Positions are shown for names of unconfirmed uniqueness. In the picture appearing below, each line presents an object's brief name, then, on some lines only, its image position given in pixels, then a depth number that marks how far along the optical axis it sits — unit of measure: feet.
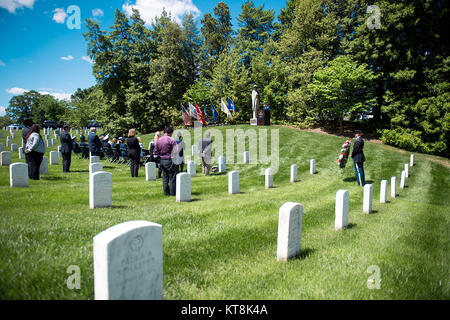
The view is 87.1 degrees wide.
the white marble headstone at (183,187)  23.30
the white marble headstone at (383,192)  30.22
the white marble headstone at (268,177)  35.91
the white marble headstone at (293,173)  41.88
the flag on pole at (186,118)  94.18
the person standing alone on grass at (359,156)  36.65
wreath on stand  40.98
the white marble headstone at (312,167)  48.76
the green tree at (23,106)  255.29
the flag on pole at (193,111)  87.63
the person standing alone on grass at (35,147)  26.20
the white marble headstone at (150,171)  34.42
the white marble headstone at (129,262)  7.06
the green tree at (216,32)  142.61
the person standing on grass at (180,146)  33.63
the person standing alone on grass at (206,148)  39.73
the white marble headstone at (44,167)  34.37
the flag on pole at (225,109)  83.17
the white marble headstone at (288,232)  12.64
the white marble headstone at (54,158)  45.34
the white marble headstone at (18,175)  23.52
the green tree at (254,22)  145.18
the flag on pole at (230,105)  82.69
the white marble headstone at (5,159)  39.50
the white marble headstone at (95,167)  30.94
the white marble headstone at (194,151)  59.72
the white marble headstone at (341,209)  18.62
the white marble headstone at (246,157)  55.91
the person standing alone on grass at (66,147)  35.45
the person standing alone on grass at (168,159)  25.09
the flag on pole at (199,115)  88.98
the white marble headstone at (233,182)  30.36
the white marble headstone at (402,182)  42.45
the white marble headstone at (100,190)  18.71
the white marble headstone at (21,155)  47.36
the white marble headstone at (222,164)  47.47
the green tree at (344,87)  86.28
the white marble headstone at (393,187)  35.09
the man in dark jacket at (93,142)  42.63
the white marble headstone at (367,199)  24.53
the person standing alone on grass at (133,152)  34.78
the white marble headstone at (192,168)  40.29
